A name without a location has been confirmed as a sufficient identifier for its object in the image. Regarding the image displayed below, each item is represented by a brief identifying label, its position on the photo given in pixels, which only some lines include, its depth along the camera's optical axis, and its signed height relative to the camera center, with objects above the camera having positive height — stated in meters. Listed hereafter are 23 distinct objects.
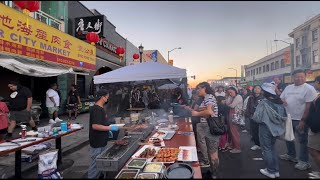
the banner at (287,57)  36.69 +5.46
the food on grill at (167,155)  3.26 -0.91
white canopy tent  6.34 +0.48
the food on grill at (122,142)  3.95 -0.85
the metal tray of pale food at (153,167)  2.86 -0.92
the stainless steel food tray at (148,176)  2.57 -0.92
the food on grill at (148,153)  3.53 -0.92
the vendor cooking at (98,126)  4.18 -0.59
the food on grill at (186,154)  3.36 -0.91
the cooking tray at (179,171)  2.50 -0.88
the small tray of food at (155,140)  4.48 -0.92
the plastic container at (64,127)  5.40 -0.79
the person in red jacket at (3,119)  6.11 -0.70
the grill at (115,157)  3.03 -0.87
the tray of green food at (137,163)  3.00 -0.92
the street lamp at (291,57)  42.65 +6.17
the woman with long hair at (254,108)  7.12 -0.52
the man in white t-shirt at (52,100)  10.57 -0.36
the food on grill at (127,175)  2.63 -0.93
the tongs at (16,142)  4.14 -0.90
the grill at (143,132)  4.91 -0.84
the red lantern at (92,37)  13.07 +3.02
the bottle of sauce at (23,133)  4.74 -0.81
